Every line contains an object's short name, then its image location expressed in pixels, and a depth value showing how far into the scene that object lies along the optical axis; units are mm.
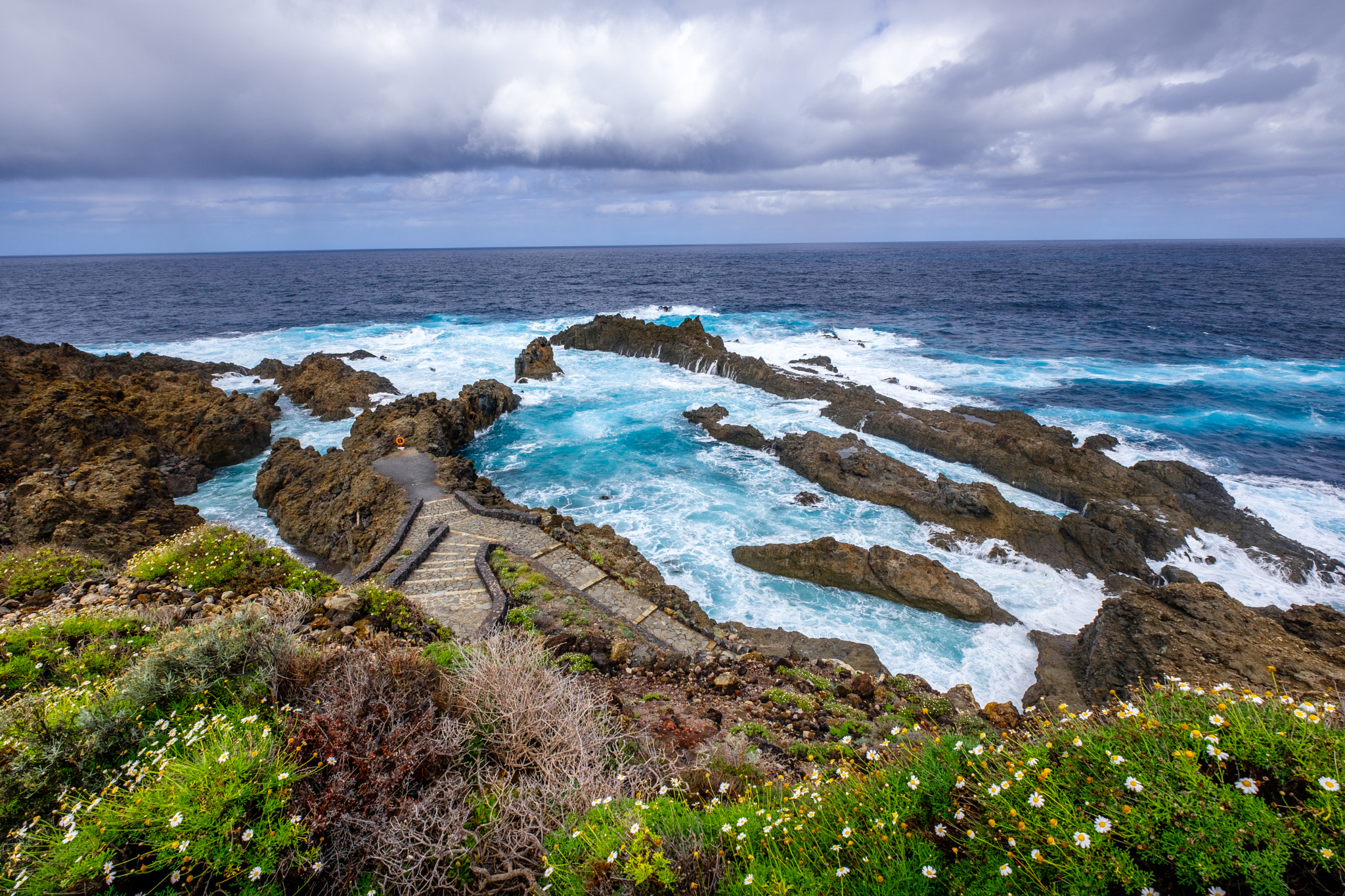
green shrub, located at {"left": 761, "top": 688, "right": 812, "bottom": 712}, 8617
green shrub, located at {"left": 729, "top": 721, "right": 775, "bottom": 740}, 7781
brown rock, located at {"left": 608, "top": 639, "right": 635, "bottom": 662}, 9672
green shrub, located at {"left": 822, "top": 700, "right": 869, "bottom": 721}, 8492
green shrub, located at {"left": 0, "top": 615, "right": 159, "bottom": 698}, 6090
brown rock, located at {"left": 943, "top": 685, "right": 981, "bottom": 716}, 9414
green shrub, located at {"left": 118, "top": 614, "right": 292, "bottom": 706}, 5082
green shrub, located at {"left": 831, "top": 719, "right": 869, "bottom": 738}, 7926
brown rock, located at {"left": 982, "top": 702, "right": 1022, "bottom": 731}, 8602
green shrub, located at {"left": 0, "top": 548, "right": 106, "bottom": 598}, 9430
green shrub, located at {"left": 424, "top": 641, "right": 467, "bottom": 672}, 6720
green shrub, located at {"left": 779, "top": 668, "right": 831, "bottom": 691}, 9492
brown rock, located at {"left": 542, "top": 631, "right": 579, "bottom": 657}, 9477
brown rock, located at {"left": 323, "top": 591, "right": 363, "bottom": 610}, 9109
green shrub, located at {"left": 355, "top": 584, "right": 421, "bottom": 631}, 9430
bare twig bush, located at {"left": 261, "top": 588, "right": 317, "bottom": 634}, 6938
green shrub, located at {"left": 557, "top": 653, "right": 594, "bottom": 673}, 8984
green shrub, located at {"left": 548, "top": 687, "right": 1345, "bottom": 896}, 2709
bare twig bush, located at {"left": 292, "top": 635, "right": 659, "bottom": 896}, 4133
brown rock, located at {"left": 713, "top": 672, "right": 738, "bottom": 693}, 9234
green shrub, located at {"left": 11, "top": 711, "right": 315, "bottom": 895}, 3512
